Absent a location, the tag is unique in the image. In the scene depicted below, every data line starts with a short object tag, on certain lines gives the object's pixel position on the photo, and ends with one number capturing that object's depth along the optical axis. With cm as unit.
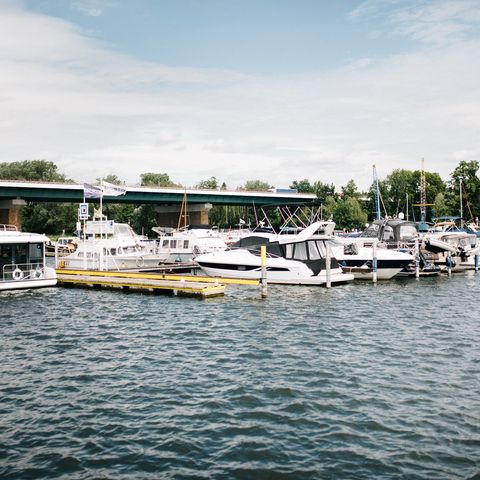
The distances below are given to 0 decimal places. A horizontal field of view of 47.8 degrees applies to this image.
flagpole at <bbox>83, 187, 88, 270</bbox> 4659
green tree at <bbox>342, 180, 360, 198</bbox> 14115
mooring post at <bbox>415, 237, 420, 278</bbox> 4578
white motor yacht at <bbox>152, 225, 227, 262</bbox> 5444
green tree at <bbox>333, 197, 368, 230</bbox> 13138
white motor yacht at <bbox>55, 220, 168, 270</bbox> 4725
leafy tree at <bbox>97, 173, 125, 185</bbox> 16454
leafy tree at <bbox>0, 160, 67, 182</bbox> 13175
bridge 9431
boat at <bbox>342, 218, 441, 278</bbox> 4703
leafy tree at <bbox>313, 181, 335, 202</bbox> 15682
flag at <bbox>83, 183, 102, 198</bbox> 4466
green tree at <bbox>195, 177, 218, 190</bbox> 16842
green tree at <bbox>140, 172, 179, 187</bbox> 17475
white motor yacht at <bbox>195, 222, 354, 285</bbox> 3894
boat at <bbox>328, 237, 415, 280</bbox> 4344
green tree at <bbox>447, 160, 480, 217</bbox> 12119
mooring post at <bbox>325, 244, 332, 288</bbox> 3806
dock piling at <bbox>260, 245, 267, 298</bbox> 3434
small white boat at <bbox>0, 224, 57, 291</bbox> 3656
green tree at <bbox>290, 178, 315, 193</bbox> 17755
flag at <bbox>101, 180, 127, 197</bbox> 4522
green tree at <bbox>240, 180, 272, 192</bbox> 19062
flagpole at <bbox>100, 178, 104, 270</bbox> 4519
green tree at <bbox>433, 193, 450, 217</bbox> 12281
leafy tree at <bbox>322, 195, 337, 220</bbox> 13488
